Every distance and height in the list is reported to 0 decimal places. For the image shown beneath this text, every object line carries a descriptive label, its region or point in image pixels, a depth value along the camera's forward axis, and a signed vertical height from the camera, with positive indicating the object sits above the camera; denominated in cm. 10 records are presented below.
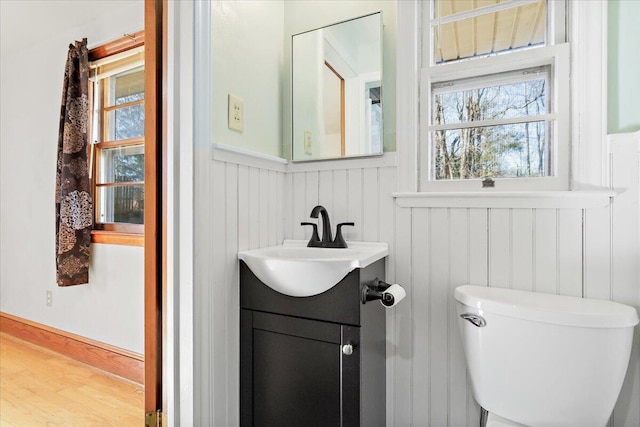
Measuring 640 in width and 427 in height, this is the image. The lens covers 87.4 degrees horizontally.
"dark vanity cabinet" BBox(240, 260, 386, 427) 104 -49
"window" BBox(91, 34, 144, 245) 202 +41
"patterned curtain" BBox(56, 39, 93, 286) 202 +19
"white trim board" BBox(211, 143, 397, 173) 116 +20
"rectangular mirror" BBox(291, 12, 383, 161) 137 +51
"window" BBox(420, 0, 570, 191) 117 +43
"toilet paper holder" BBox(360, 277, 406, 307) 102 -26
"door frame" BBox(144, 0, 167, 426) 114 +0
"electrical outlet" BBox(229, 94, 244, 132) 122 +36
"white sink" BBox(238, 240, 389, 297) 101 -19
